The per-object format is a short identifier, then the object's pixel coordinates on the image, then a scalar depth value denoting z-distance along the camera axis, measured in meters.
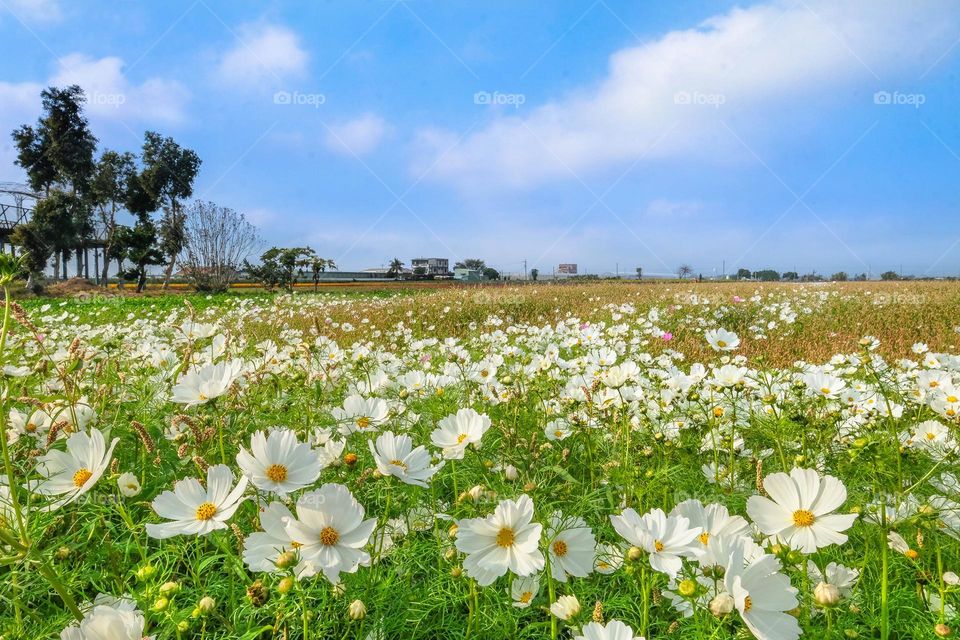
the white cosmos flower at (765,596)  0.70
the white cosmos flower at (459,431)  1.16
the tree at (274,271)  23.95
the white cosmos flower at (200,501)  0.87
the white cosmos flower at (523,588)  1.06
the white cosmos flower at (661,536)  0.80
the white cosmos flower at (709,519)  0.92
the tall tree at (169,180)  25.42
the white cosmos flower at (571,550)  0.95
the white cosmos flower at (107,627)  0.65
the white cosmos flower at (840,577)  1.00
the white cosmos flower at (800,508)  0.87
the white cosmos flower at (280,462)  0.86
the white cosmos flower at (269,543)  0.81
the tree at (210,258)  23.23
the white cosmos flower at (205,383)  1.12
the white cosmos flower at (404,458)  0.98
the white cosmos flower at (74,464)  0.92
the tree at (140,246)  25.50
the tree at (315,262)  20.91
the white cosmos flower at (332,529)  0.77
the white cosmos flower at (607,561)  1.06
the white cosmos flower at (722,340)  2.22
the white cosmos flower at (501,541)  0.84
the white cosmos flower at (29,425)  1.20
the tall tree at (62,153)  21.84
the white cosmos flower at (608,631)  0.76
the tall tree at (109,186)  24.45
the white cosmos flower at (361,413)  1.36
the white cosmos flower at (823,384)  1.78
